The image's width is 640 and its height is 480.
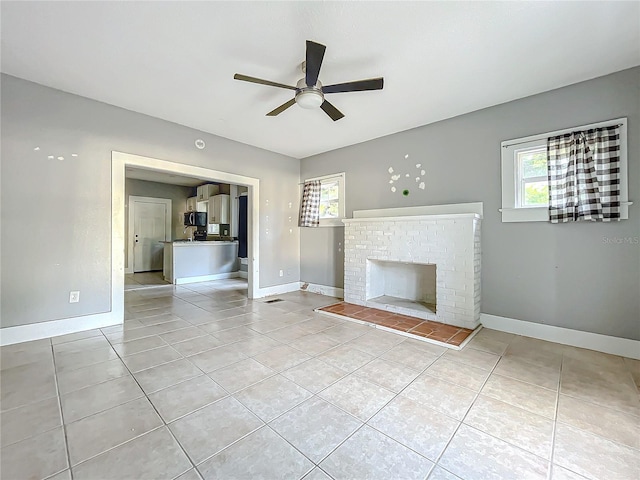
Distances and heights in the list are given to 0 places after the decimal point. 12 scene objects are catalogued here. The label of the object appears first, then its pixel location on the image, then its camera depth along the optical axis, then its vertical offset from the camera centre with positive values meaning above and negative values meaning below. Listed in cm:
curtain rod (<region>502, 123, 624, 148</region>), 286 +113
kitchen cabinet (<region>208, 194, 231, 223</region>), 739 +89
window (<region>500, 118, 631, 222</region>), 306 +70
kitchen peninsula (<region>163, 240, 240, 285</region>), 636 -51
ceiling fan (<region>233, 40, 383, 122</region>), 210 +139
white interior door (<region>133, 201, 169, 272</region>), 779 +17
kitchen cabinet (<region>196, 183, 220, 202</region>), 785 +146
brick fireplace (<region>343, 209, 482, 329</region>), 330 -37
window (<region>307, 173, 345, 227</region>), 508 +79
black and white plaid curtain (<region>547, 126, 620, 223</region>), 263 +65
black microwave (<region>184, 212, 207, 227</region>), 756 +61
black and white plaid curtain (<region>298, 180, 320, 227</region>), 538 +70
